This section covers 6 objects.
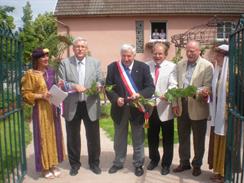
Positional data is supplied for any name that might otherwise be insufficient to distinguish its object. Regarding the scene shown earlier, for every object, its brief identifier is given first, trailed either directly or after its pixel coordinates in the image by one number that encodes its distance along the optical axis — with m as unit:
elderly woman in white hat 4.06
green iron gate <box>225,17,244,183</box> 3.48
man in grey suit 4.53
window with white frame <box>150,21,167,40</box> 15.47
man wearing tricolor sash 4.44
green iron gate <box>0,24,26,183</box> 3.63
